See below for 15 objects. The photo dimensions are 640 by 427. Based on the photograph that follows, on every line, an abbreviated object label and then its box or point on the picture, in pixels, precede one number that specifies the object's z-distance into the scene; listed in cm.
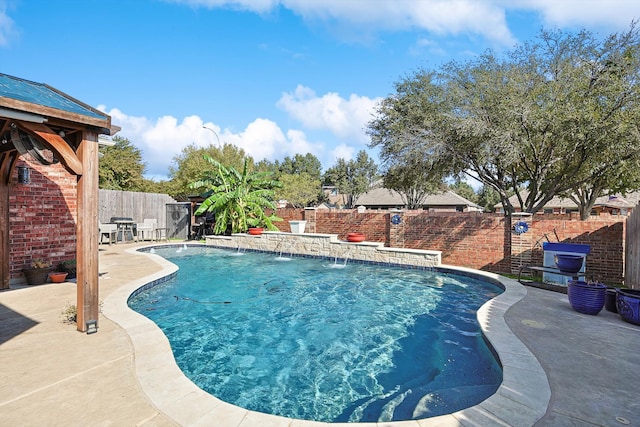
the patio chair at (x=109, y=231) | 1394
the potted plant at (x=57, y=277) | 710
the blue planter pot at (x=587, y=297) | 564
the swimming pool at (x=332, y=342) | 362
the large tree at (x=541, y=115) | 900
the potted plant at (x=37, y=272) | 687
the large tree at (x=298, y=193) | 3334
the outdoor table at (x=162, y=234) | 1739
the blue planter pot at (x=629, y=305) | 521
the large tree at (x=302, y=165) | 6969
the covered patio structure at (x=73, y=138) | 388
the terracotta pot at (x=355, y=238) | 1269
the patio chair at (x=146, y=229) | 1625
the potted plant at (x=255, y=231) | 1547
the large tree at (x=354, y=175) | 5488
